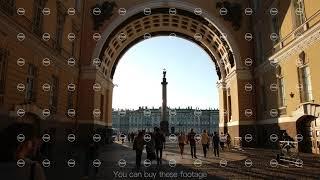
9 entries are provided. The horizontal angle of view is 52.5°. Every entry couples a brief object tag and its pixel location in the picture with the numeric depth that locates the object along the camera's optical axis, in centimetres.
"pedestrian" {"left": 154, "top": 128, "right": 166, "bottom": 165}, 1667
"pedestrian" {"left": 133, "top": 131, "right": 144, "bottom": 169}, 1309
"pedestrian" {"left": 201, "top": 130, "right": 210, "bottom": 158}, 1986
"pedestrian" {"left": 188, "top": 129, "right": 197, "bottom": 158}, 1973
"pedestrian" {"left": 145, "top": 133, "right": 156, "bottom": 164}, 1331
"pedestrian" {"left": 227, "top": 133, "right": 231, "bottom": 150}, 2919
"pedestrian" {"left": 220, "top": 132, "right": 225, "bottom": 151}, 2702
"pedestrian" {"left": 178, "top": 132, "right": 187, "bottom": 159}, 2035
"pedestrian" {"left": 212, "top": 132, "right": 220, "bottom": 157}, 2086
